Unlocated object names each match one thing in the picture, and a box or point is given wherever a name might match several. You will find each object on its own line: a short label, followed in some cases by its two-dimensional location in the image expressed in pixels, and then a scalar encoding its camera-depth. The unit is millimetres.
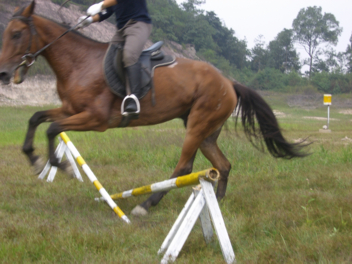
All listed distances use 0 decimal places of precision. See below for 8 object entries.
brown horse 4400
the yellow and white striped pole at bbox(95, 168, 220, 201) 2912
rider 4527
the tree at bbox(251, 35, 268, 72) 99125
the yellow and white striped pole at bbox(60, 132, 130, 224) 4319
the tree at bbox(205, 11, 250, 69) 94000
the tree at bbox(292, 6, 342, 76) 85750
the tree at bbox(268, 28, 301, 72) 91938
